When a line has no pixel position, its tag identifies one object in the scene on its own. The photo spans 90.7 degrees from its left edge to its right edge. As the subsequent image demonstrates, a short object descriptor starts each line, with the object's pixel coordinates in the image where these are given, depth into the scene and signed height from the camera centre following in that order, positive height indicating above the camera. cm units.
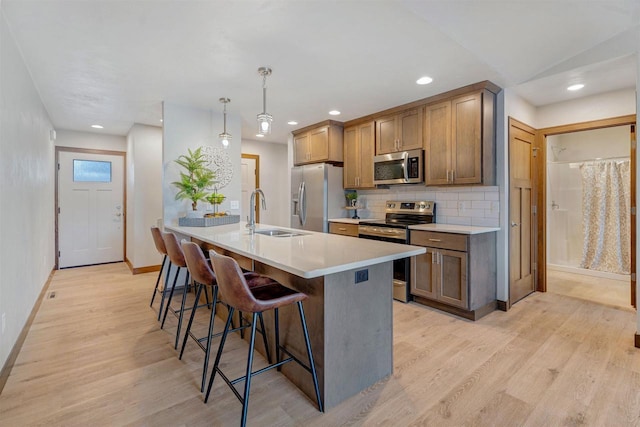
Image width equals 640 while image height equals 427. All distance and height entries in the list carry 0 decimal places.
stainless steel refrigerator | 461 +25
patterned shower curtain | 437 -4
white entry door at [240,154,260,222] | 601 +67
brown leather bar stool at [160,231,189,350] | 258 -31
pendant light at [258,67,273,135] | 264 +78
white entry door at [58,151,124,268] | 523 +9
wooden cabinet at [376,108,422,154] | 378 +102
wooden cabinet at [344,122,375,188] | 438 +83
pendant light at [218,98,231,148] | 360 +88
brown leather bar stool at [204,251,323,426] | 156 -46
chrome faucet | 282 -4
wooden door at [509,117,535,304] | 338 +0
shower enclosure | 442 +15
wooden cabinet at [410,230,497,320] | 304 -61
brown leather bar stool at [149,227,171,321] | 301 -27
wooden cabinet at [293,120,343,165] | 468 +108
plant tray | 352 -9
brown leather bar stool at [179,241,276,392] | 204 -39
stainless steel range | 358 -16
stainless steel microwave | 375 +57
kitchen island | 173 -57
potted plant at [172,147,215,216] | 367 +41
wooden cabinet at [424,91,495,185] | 321 +77
